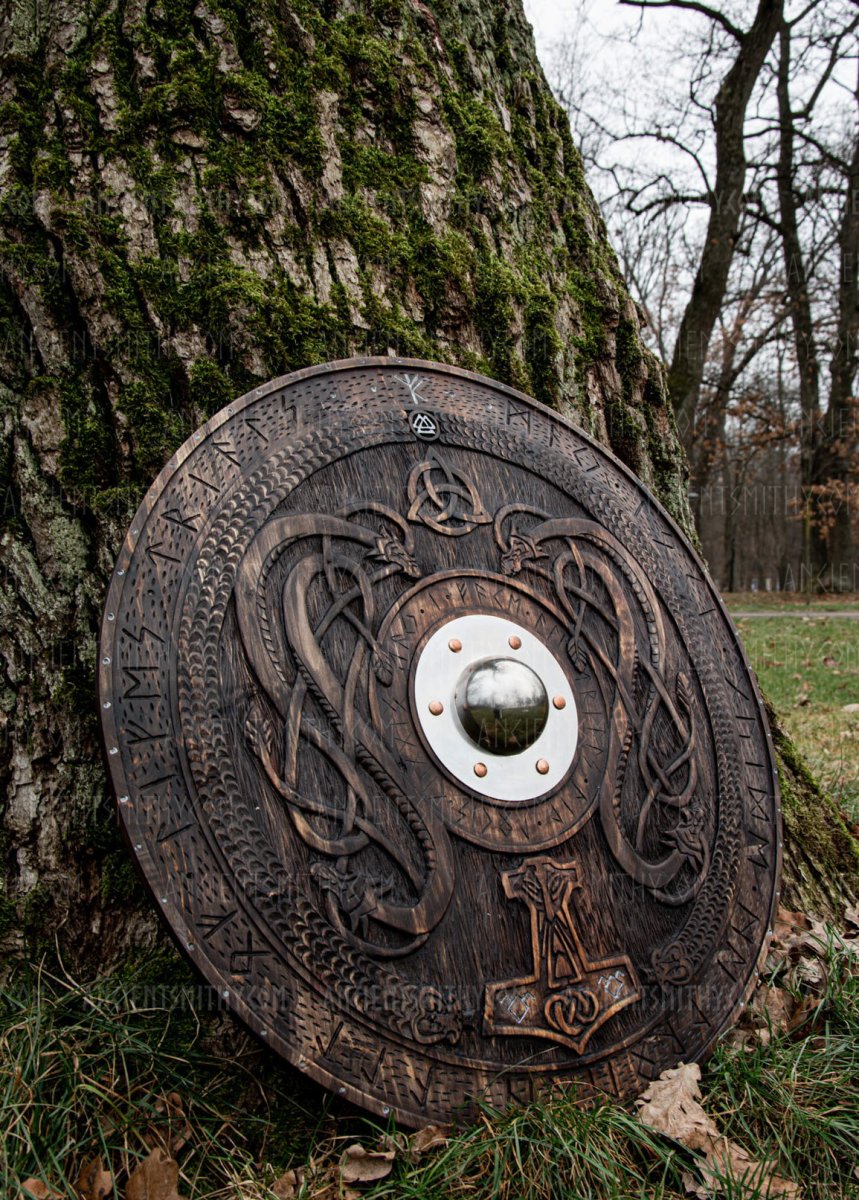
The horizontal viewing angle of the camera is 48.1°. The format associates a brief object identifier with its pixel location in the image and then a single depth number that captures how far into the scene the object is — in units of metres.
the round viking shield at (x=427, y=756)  1.71
